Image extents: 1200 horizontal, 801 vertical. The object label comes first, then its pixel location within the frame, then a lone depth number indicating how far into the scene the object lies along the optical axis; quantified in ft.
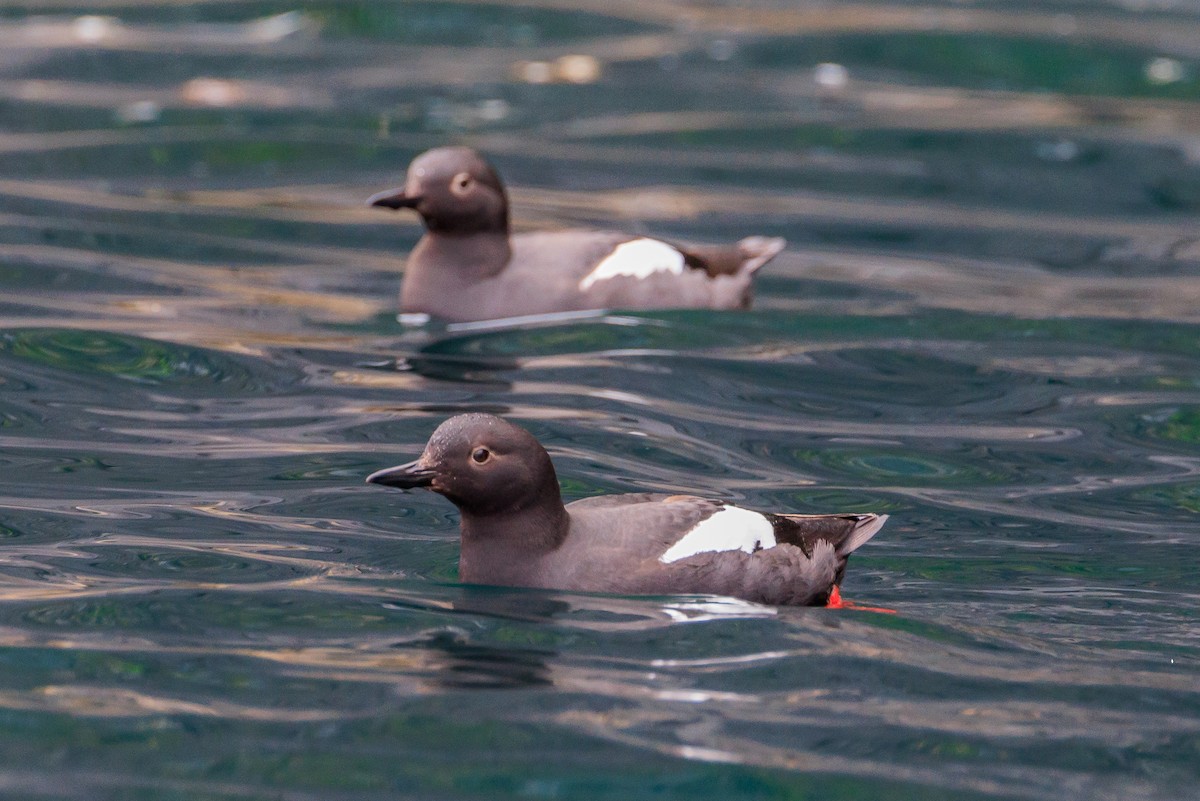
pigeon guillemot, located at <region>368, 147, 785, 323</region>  61.46
